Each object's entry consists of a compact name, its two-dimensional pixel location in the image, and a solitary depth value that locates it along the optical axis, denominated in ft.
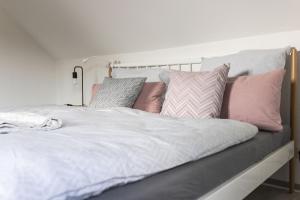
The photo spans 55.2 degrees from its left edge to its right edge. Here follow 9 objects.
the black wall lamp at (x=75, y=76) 11.53
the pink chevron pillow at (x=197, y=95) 5.62
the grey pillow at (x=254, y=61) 6.03
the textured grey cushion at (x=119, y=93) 7.25
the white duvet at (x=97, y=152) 2.24
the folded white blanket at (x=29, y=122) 3.88
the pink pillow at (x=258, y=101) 5.42
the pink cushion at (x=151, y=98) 7.07
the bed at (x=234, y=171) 2.81
